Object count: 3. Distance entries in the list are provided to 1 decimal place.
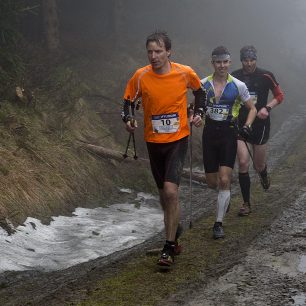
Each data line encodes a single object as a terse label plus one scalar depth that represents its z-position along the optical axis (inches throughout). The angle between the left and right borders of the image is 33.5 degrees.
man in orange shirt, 218.1
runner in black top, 309.1
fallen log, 426.3
